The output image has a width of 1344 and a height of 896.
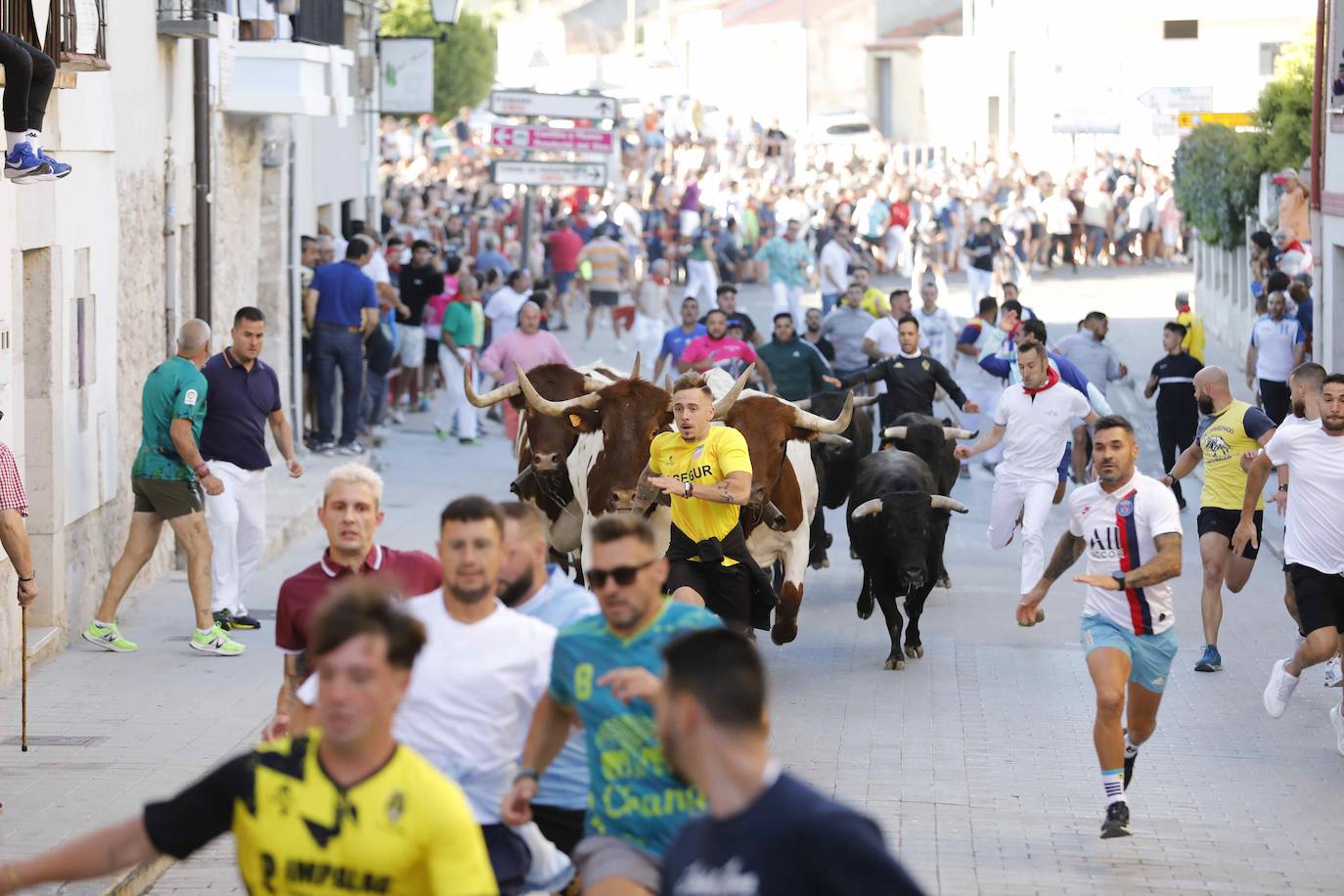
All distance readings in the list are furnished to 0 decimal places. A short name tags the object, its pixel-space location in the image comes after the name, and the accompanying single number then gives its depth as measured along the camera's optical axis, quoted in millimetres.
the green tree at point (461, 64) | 52250
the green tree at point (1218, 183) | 30156
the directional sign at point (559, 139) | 28188
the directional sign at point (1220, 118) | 28609
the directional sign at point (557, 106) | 27875
